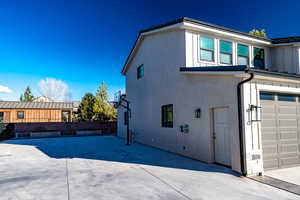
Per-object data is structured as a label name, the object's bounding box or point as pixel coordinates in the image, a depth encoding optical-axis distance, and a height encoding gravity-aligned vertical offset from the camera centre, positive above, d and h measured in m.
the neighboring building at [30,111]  23.33 +0.11
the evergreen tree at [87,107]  23.88 +0.59
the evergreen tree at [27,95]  41.19 +3.92
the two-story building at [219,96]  5.34 +0.54
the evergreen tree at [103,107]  24.14 +0.59
